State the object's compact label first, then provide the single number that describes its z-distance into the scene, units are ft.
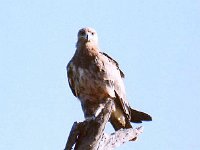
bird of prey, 46.26
